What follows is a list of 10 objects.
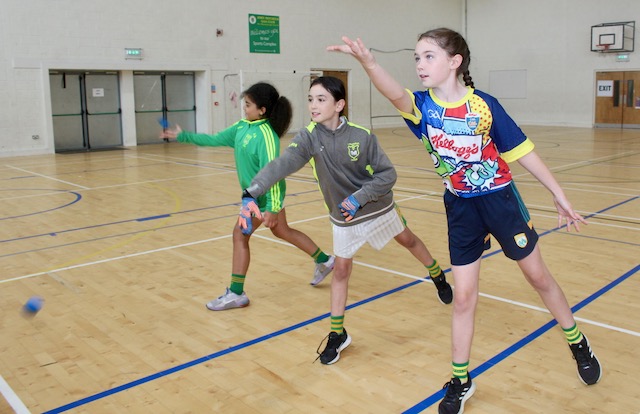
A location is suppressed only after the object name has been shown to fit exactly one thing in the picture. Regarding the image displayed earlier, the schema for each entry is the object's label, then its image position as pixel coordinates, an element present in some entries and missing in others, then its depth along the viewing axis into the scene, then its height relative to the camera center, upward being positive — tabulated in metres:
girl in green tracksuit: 4.14 -0.13
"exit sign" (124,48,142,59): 17.47 +2.10
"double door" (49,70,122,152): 17.03 +0.47
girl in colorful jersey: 2.62 -0.21
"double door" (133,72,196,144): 18.75 +0.77
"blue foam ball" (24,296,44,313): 2.94 -0.87
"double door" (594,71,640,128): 22.16 +0.64
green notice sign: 20.33 +3.05
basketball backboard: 21.56 +2.89
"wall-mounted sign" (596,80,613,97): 22.69 +1.09
